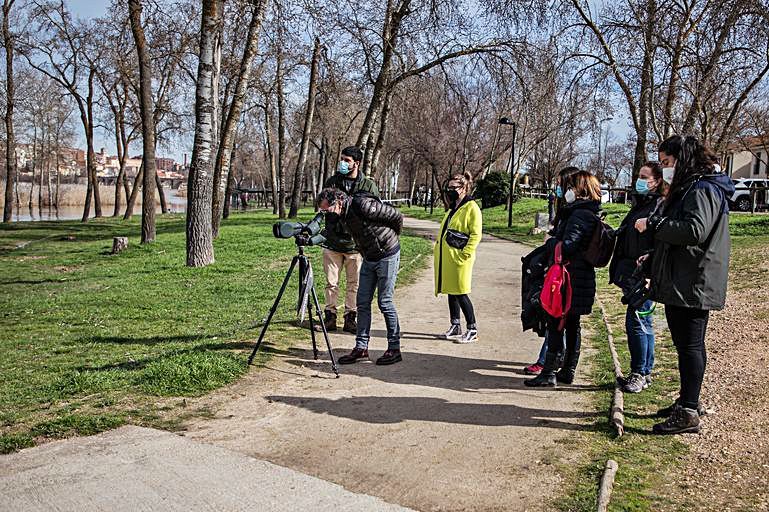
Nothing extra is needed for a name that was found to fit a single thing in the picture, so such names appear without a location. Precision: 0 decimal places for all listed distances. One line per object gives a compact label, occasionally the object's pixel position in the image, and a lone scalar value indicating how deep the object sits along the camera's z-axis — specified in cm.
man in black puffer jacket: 657
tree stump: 1838
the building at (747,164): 5494
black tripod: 643
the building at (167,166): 18805
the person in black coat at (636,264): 593
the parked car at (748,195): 3838
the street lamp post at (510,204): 2822
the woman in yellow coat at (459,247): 793
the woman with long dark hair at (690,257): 480
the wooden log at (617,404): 507
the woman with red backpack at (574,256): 597
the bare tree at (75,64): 2964
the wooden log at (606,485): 384
